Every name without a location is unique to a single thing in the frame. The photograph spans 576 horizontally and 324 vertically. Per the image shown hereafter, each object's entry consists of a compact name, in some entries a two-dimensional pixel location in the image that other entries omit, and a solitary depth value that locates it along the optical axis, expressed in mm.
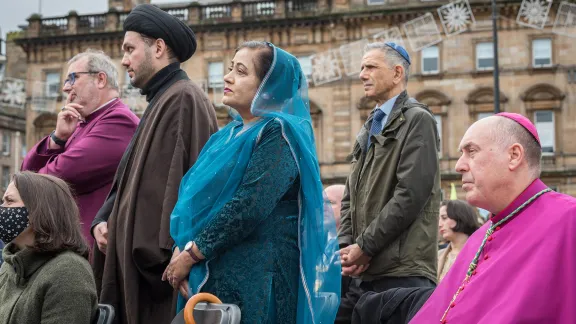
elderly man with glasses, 5785
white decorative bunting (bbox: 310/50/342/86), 35625
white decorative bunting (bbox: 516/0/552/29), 34312
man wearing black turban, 4902
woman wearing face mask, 4445
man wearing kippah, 5289
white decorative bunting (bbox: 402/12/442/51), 34750
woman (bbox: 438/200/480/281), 7883
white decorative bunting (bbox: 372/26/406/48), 34719
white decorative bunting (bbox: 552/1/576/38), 30581
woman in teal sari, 4332
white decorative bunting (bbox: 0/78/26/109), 41250
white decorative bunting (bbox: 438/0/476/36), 34125
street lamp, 22434
